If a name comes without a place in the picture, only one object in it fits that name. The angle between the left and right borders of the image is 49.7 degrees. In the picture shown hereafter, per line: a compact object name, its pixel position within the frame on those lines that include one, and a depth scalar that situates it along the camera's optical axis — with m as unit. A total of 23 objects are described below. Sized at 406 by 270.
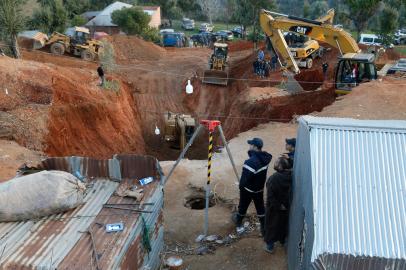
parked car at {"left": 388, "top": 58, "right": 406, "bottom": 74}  23.43
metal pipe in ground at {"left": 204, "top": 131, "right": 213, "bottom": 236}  9.13
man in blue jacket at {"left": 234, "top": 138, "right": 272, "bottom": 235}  8.47
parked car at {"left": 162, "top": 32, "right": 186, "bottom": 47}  42.81
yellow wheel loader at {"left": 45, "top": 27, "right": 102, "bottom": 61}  29.77
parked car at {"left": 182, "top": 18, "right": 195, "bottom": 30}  60.22
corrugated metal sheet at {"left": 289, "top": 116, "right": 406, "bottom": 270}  4.84
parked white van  37.83
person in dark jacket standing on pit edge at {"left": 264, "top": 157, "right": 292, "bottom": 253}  7.81
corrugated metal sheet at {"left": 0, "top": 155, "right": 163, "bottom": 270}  5.71
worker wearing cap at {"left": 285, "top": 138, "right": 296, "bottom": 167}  8.62
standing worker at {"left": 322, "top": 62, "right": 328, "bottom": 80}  25.42
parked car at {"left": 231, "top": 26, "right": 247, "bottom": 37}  52.62
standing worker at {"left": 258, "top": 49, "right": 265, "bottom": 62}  28.38
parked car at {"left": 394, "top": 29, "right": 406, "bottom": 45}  43.25
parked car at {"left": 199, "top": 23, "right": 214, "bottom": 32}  55.25
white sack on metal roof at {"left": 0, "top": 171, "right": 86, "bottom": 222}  6.44
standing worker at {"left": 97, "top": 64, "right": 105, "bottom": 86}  21.75
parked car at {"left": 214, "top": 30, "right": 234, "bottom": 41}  45.77
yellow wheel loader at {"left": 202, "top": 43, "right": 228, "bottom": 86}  27.96
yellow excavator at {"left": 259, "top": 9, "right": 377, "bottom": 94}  19.41
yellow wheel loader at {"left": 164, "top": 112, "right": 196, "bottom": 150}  19.64
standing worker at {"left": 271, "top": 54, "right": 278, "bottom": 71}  29.23
